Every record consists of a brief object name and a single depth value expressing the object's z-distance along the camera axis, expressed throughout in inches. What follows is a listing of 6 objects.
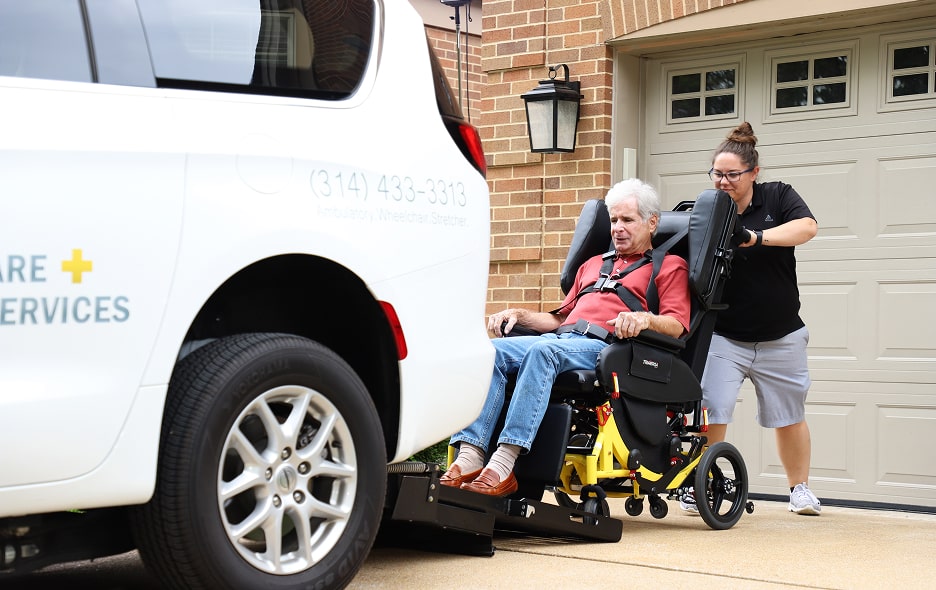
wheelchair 207.0
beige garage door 279.7
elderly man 201.8
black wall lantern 320.2
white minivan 122.4
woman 249.9
